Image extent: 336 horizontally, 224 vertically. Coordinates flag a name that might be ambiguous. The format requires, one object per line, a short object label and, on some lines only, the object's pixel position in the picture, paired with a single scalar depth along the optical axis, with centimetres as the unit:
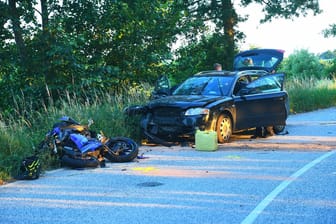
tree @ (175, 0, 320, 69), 2994
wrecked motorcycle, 933
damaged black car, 1168
